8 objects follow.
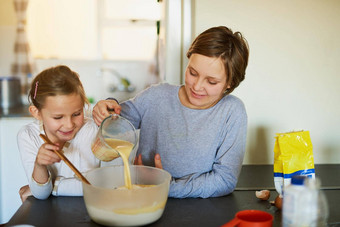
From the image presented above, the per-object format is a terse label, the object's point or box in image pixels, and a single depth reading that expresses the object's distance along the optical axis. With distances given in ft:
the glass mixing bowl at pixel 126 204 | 3.06
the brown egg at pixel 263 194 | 4.11
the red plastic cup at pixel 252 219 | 2.86
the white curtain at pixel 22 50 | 11.85
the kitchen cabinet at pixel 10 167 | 7.75
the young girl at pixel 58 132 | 3.98
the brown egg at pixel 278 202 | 3.79
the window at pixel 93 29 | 12.42
